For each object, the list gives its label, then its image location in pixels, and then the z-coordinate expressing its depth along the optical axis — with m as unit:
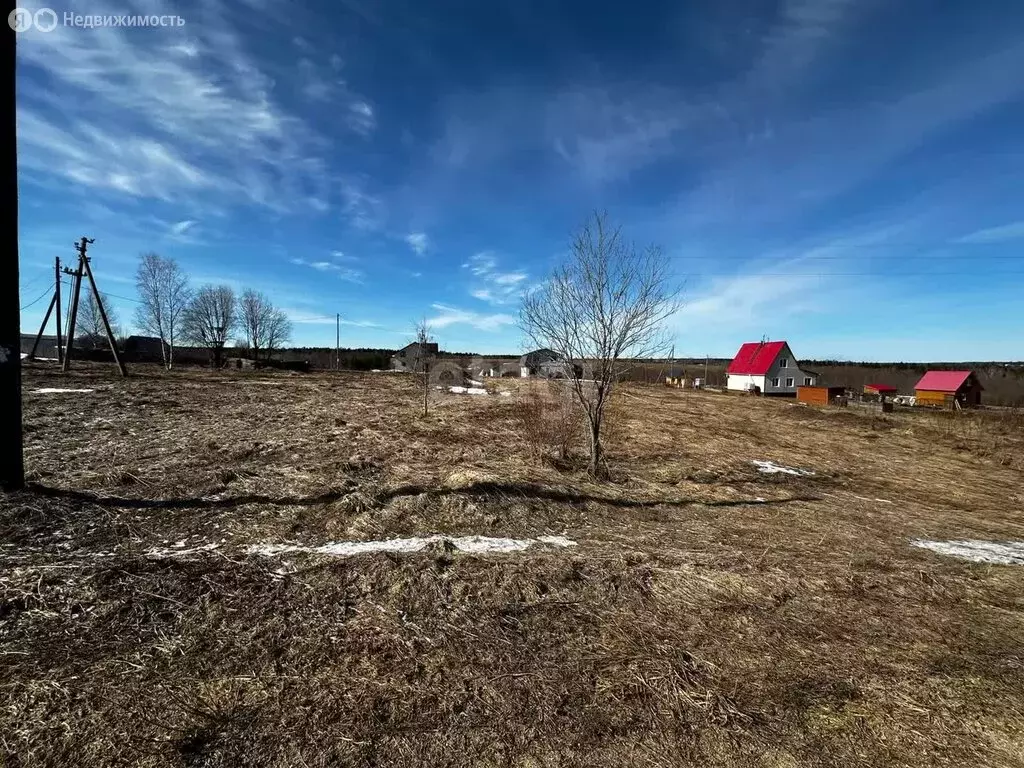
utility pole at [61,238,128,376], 20.84
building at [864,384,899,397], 41.16
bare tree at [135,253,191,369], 36.25
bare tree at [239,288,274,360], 62.53
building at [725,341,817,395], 45.78
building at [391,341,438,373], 59.78
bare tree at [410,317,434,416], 18.07
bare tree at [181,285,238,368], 54.31
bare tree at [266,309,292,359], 64.81
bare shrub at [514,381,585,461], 9.31
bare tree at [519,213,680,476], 7.70
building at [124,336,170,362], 50.97
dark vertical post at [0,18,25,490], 4.78
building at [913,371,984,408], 32.78
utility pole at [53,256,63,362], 24.25
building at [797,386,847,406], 31.72
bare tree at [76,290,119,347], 49.44
